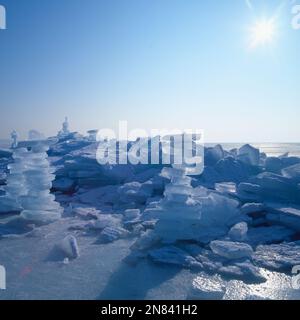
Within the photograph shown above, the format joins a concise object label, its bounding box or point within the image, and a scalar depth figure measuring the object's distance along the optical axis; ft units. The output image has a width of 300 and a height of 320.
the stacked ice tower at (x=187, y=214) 24.74
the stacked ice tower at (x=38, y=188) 31.88
